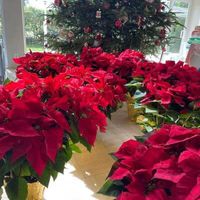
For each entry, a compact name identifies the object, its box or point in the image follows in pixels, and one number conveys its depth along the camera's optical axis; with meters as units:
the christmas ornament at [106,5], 2.07
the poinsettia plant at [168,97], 0.78
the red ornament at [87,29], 2.13
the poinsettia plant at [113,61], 1.12
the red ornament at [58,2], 2.08
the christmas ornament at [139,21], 2.20
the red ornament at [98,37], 2.17
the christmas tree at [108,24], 2.10
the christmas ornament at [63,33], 2.25
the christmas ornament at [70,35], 2.22
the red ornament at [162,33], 2.38
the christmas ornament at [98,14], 2.07
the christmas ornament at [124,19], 2.08
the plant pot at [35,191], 0.68
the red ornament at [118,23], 2.09
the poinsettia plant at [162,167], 0.39
